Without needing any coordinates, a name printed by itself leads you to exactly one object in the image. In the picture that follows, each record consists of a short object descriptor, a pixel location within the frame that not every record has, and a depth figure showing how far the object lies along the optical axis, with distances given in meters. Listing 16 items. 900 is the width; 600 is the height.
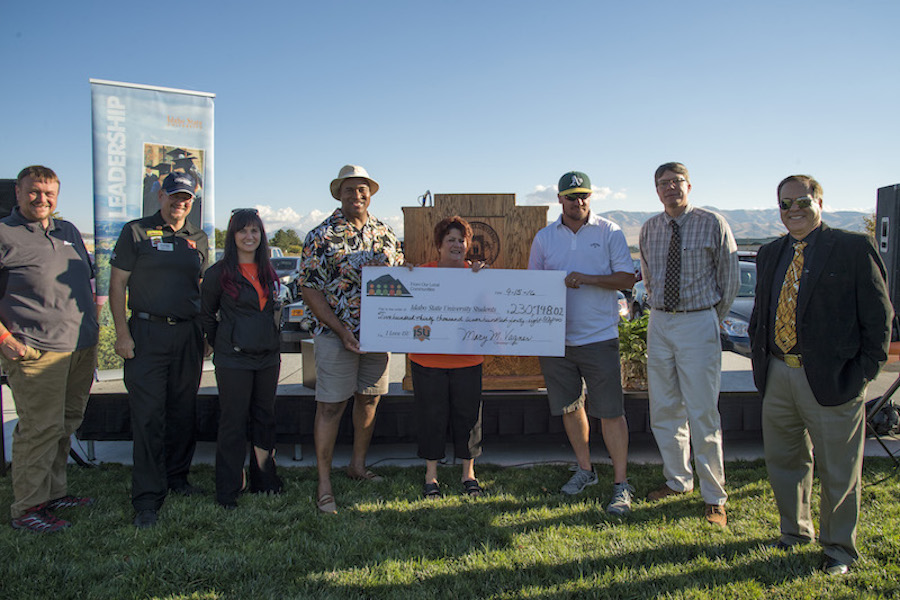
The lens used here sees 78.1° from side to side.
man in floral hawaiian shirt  3.50
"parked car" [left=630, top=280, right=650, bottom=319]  11.78
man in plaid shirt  3.28
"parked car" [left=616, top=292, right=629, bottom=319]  7.74
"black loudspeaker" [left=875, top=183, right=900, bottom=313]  4.76
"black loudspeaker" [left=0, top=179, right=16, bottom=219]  4.00
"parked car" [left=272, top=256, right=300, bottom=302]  19.76
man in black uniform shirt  3.29
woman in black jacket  3.36
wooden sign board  4.34
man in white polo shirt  3.47
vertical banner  5.99
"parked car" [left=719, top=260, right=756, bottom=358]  6.97
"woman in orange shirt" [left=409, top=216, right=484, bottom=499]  3.56
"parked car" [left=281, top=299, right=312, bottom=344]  8.06
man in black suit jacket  2.55
